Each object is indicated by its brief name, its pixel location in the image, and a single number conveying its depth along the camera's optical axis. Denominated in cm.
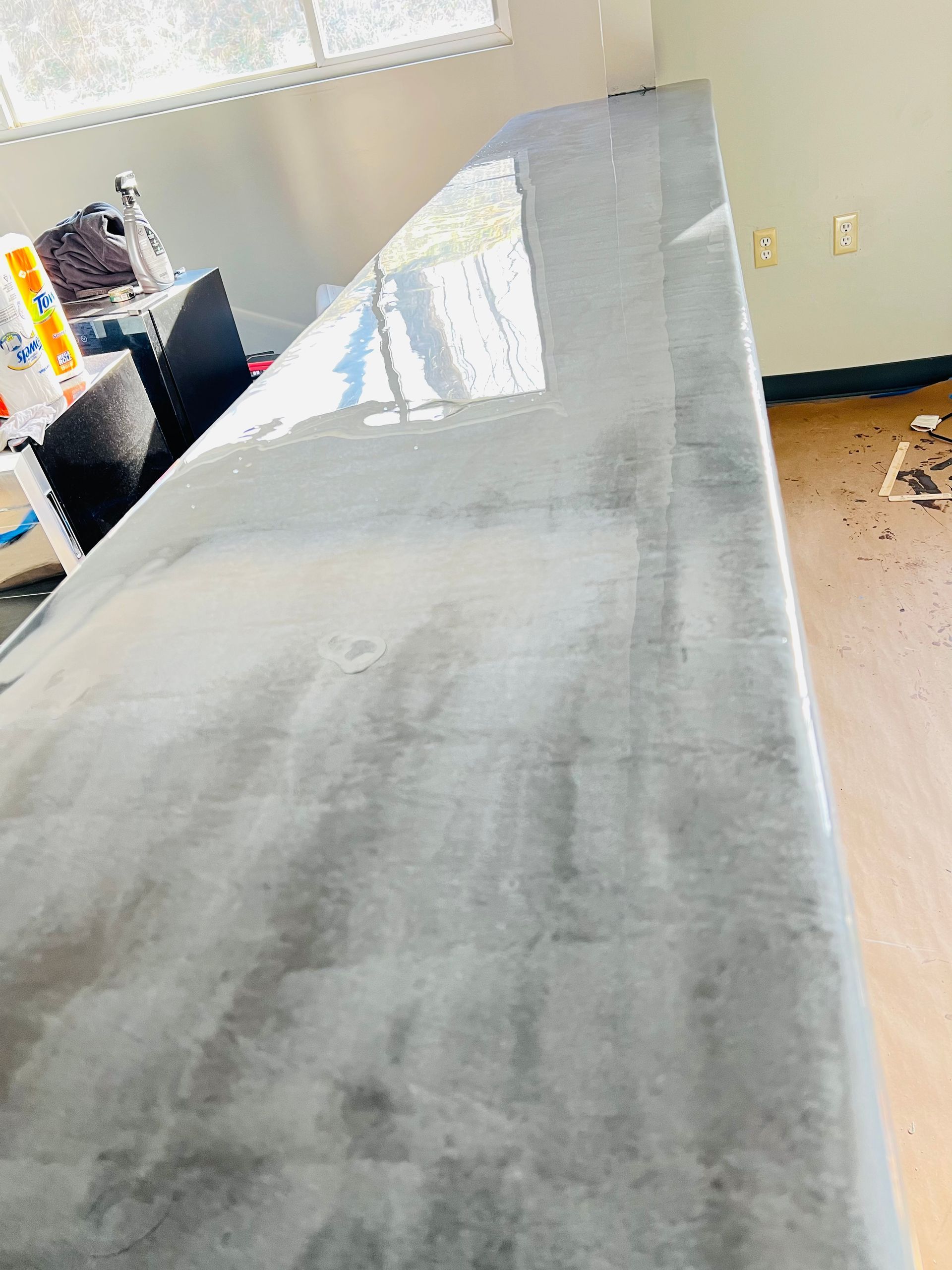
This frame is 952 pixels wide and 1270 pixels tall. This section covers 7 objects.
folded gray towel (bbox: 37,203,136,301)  265
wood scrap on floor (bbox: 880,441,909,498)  241
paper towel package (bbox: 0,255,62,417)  195
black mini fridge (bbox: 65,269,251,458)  248
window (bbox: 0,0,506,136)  296
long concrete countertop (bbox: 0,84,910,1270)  19
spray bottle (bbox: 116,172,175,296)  251
